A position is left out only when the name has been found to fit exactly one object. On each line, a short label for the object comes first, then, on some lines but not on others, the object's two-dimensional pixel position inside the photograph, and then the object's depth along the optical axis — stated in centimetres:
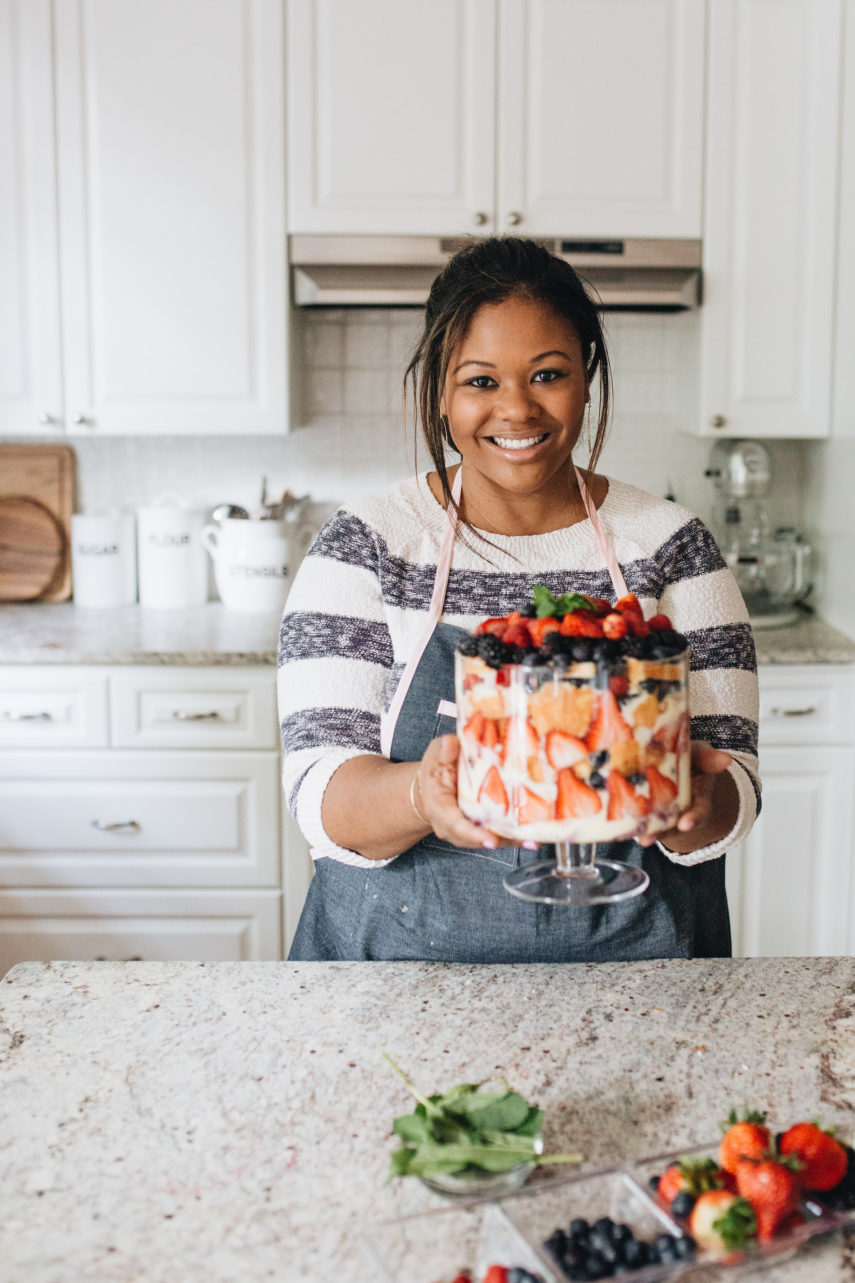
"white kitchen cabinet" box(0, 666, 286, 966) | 244
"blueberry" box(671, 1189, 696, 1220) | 78
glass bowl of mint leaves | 86
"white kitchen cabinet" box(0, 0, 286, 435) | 255
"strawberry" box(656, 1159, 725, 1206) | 79
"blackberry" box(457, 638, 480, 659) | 93
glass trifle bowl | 90
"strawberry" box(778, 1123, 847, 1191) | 82
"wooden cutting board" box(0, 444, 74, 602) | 294
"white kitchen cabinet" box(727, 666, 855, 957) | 250
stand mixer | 281
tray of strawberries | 75
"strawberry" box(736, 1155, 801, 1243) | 77
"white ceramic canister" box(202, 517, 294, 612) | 277
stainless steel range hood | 258
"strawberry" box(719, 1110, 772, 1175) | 81
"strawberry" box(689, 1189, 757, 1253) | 76
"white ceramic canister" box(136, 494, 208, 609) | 288
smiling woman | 129
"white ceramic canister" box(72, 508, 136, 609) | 288
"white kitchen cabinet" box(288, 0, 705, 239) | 253
